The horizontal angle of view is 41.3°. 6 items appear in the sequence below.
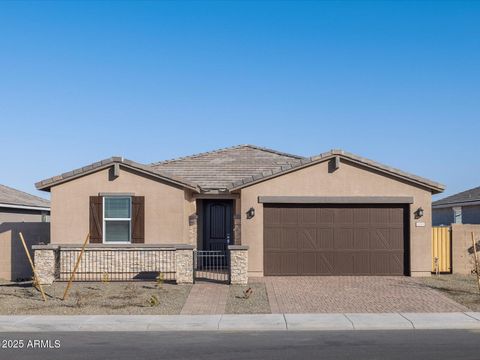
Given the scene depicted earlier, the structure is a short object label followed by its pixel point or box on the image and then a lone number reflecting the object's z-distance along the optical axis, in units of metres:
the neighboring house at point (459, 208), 29.11
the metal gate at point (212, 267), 20.47
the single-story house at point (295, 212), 20.72
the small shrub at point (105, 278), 19.73
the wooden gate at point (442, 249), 21.61
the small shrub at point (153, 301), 15.64
